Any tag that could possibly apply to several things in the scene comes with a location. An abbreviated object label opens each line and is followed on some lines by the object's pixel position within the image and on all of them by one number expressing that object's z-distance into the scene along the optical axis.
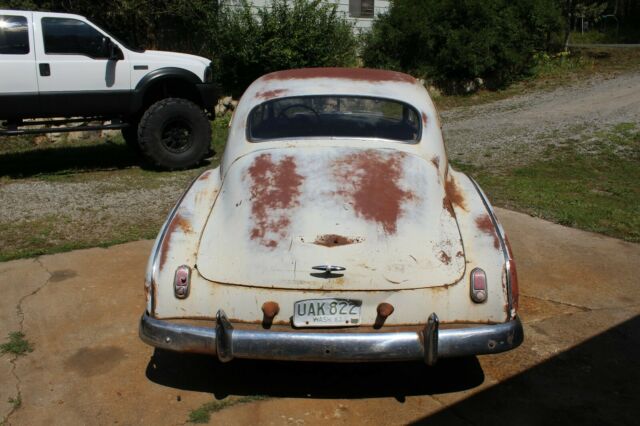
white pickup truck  8.38
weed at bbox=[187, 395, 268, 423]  3.47
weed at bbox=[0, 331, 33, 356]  4.18
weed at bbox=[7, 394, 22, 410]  3.60
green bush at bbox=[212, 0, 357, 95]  14.10
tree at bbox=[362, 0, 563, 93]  16.00
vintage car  3.36
